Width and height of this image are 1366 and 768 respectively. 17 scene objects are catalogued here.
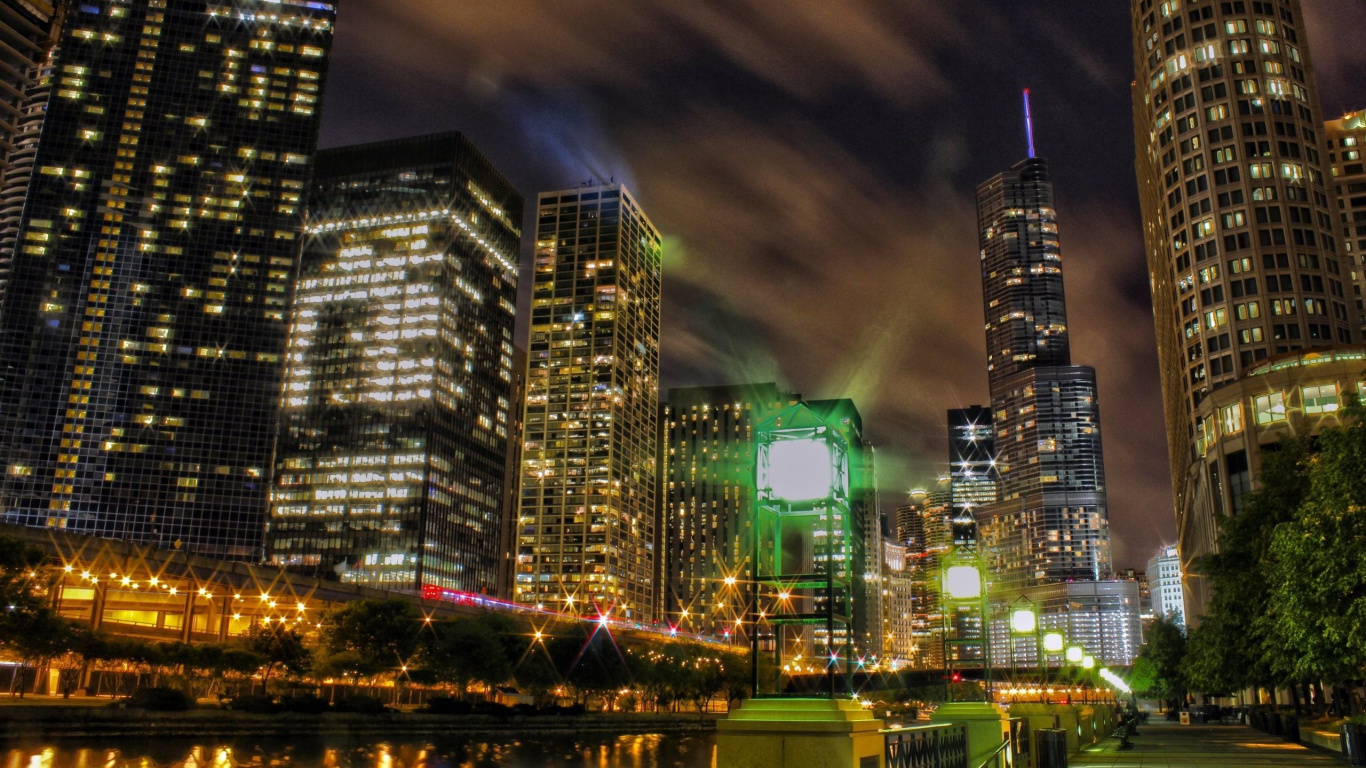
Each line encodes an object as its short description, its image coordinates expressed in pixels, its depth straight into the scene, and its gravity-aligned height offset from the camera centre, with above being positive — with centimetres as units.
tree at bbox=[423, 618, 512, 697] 7725 -148
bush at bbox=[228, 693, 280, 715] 5650 -397
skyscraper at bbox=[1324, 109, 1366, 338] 13225 +6357
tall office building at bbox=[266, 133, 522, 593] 18062 +3839
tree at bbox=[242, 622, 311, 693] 6806 -96
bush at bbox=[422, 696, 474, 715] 7138 -501
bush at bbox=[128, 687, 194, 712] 5072 -338
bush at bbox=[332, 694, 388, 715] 6344 -444
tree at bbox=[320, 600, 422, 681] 7262 -1
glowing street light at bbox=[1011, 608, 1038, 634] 3122 +70
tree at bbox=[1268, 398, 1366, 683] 2780 +237
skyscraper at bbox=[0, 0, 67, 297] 14088 +8563
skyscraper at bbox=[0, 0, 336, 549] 16225 +6176
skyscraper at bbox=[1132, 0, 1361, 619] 10906 +5138
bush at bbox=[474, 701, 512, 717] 7356 -534
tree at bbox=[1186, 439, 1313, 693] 4166 +304
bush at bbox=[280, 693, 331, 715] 5862 -407
